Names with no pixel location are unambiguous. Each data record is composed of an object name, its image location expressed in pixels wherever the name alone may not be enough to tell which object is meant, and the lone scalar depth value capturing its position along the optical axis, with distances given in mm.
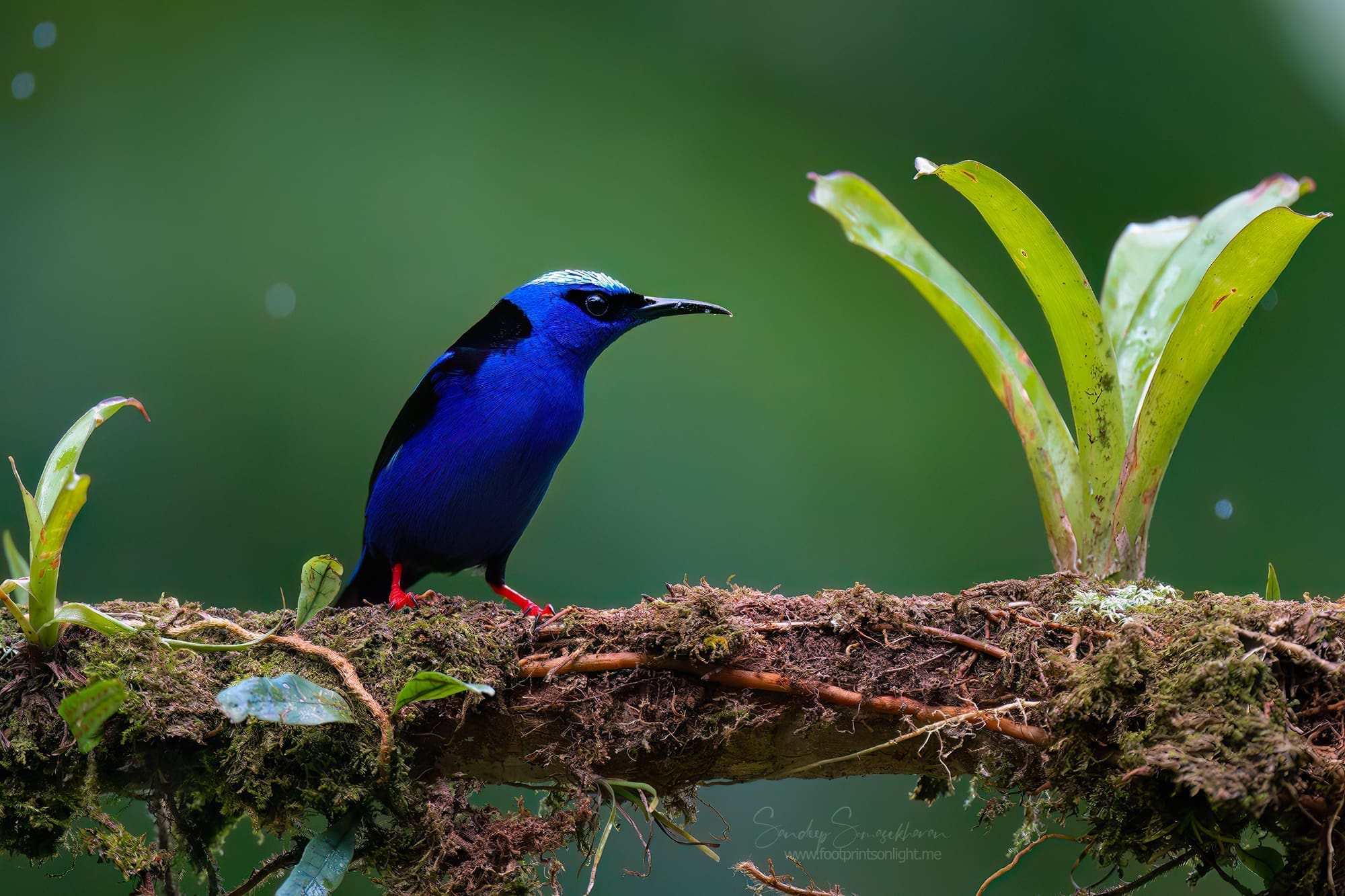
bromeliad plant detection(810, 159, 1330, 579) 4656
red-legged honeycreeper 4678
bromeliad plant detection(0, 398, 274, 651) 4620
